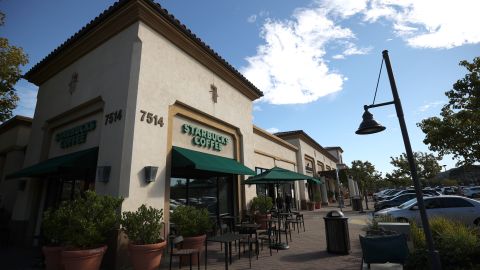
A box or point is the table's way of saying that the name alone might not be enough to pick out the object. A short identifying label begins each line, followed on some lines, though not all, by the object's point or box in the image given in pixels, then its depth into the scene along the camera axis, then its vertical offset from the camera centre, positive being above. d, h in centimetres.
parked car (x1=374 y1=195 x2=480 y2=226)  1085 -54
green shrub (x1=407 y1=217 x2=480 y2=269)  527 -113
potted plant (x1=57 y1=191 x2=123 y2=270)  544 -44
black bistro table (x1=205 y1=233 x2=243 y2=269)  626 -86
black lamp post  457 +144
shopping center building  798 +331
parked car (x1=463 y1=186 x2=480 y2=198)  3357 +57
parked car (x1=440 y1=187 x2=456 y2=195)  3558 +85
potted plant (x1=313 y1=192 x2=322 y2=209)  2621 +11
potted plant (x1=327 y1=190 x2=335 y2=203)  3669 +67
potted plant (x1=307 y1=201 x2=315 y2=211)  2462 -44
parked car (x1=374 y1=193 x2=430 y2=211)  1761 -15
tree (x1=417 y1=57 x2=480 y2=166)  1659 +528
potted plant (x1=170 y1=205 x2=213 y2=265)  726 -60
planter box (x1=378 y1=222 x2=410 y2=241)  697 -77
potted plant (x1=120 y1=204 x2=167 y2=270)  602 -76
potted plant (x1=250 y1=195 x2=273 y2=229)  1263 -16
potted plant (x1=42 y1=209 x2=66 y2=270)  594 -64
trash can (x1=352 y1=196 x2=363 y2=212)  2131 -26
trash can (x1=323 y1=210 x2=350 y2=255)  786 -102
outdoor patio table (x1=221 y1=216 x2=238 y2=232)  1140 -77
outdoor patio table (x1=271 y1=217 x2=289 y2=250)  880 -146
